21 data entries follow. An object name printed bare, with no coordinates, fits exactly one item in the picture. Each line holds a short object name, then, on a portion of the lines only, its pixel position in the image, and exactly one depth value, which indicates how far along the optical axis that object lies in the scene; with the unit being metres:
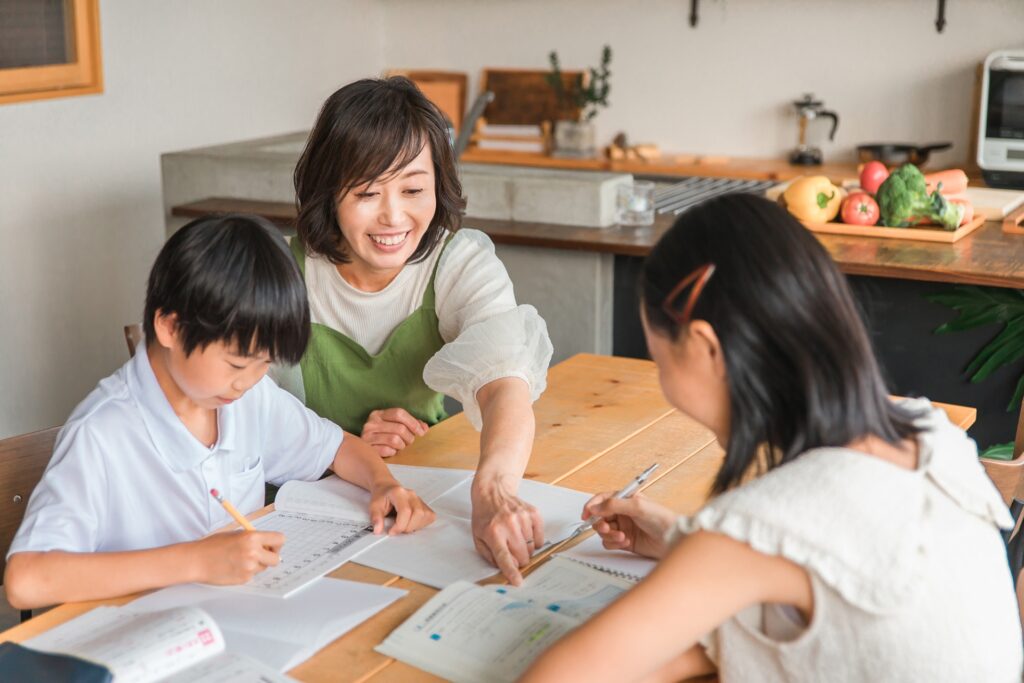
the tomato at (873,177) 3.08
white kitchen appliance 3.78
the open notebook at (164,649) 1.09
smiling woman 1.76
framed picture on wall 3.37
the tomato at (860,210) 2.98
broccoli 2.89
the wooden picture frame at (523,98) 4.98
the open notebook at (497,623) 1.14
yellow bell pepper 3.01
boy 1.28
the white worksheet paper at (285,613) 1.17
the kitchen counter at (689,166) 4.36
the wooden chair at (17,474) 1.59
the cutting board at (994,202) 3.14
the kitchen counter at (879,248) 2.58
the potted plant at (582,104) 4.74
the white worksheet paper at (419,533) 1.35
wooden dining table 1.27
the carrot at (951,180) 3.06
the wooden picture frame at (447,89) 5.14
